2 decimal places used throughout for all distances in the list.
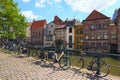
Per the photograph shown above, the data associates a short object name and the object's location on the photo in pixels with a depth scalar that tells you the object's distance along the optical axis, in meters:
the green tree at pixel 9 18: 9.68
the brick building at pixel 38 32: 29.69
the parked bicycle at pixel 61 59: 4.83
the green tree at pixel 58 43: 24.90
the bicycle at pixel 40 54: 5.97
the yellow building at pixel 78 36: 23.13
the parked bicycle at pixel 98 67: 3.90
